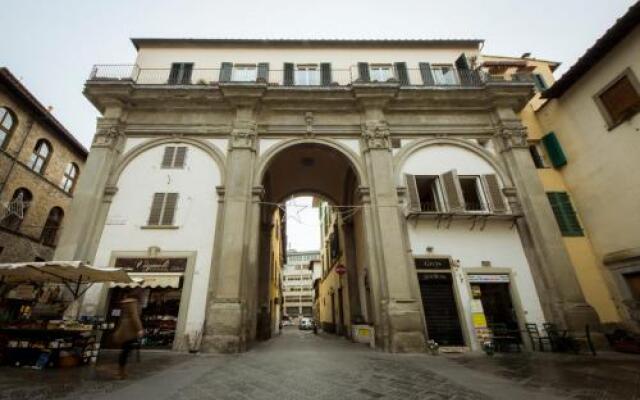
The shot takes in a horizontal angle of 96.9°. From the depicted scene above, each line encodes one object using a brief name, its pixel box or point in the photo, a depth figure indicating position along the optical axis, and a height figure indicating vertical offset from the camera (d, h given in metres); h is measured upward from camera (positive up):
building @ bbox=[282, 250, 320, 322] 68.00 +6.53
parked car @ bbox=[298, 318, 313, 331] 34.09 -0.66
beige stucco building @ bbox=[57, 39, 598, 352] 9.75 +5.04
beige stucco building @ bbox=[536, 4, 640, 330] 9.46 +5.50
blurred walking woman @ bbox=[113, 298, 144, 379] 5.63 -0.08
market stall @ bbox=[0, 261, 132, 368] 6.66 -0.05
